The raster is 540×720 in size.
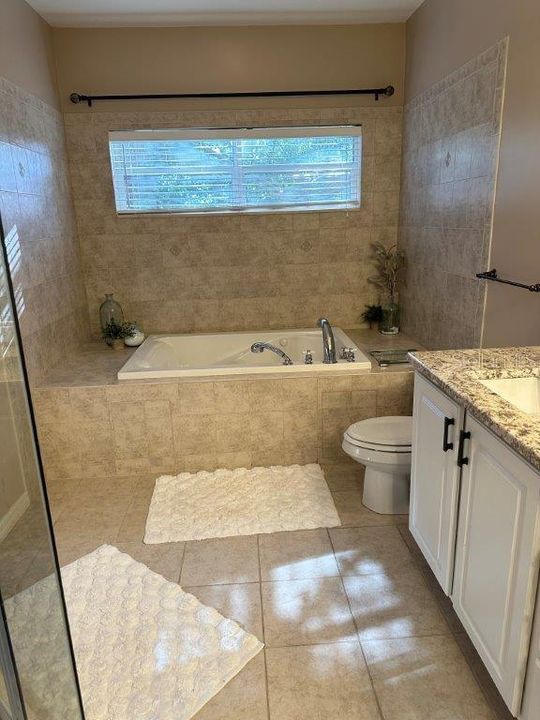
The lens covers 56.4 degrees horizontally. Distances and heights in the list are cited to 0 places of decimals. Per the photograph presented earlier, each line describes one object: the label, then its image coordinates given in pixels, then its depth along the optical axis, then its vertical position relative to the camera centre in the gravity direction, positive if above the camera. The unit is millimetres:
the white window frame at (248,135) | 3551 +585
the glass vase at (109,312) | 3699 -625
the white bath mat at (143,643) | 1523 -1393
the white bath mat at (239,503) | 2357 -1384
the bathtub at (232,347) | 3688 -902
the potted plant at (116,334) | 3625 -769
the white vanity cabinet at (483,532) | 1170 -853
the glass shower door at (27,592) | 1103 -820
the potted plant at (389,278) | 3789 -450
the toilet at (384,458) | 2295 -1072
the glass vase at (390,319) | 3791 -746
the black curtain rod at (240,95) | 3426 +837
